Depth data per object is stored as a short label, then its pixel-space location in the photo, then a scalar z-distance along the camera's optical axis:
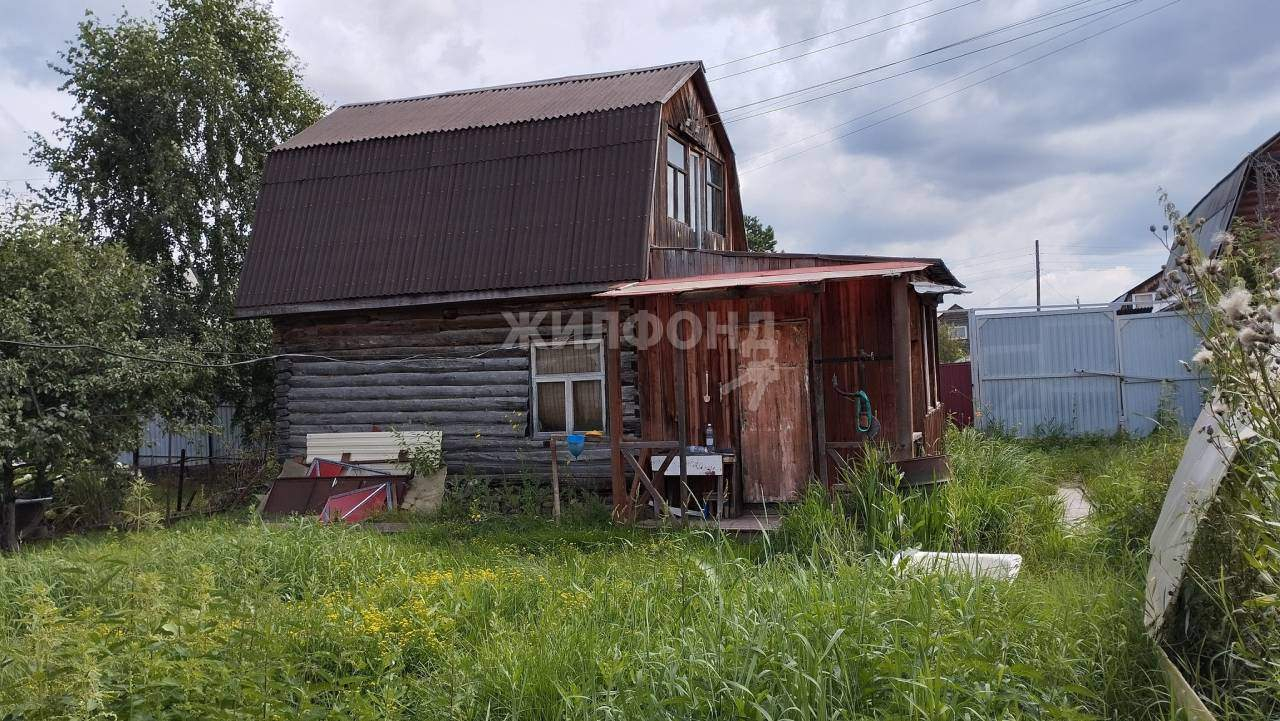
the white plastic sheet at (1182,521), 4.04
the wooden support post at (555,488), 11.34
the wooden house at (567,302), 11.11
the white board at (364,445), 13.50
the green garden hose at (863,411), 10.31
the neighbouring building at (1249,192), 13.95
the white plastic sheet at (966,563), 5.11
